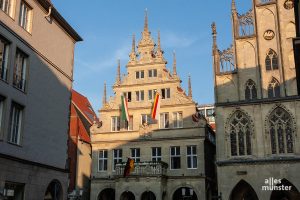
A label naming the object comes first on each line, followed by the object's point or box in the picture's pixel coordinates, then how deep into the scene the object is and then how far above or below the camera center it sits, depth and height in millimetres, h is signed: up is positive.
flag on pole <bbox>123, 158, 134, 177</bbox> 33094 +2705
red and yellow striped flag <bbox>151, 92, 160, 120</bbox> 36188 +8206
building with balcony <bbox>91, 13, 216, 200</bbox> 34688 +5374
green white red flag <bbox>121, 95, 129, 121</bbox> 37375 +8280
